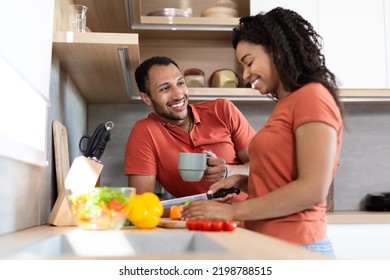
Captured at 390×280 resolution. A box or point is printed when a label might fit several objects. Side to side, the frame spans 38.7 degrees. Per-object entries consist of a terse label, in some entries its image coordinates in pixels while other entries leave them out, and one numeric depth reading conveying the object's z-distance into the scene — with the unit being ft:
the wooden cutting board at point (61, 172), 5.10
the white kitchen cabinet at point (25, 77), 4.09
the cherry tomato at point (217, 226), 3.98
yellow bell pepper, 4.52
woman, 3.90
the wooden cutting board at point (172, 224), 4.73
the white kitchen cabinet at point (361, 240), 8.17
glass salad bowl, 4.24
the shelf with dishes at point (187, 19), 8.76
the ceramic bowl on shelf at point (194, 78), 9.05
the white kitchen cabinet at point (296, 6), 8.73
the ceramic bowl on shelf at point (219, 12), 8.87
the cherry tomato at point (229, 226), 3.96
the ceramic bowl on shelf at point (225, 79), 8.96
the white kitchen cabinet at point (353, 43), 8.85
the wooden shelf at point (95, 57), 5.65
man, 7.14
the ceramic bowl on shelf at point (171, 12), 8.84
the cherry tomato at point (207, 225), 3.98
